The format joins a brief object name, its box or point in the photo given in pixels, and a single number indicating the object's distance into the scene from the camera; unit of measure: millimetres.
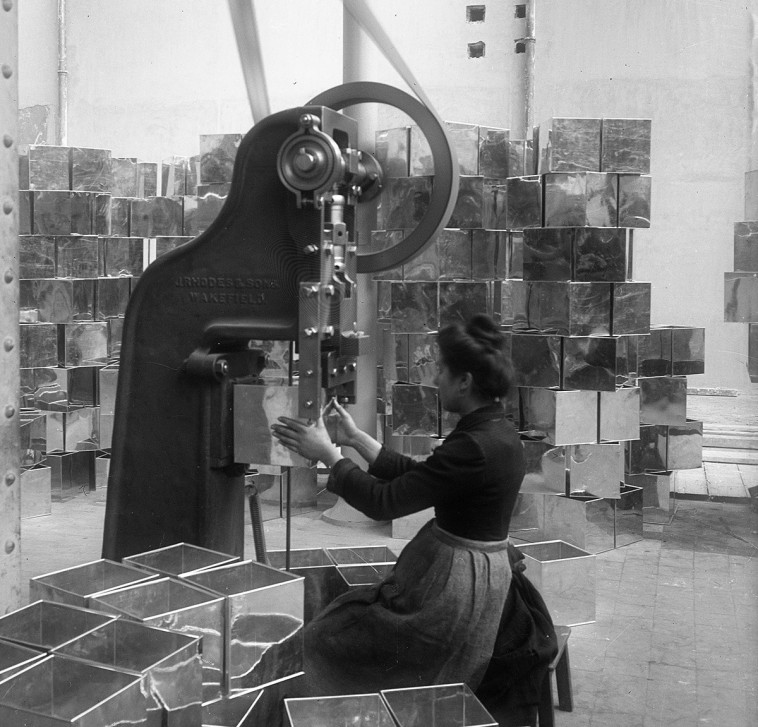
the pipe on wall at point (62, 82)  7234
